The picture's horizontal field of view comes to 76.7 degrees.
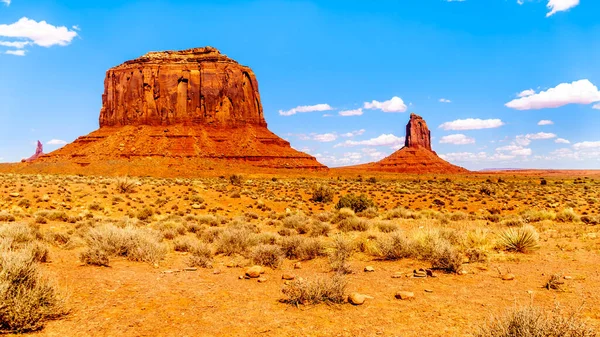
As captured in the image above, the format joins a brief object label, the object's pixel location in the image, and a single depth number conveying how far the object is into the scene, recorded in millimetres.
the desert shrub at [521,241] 9734
